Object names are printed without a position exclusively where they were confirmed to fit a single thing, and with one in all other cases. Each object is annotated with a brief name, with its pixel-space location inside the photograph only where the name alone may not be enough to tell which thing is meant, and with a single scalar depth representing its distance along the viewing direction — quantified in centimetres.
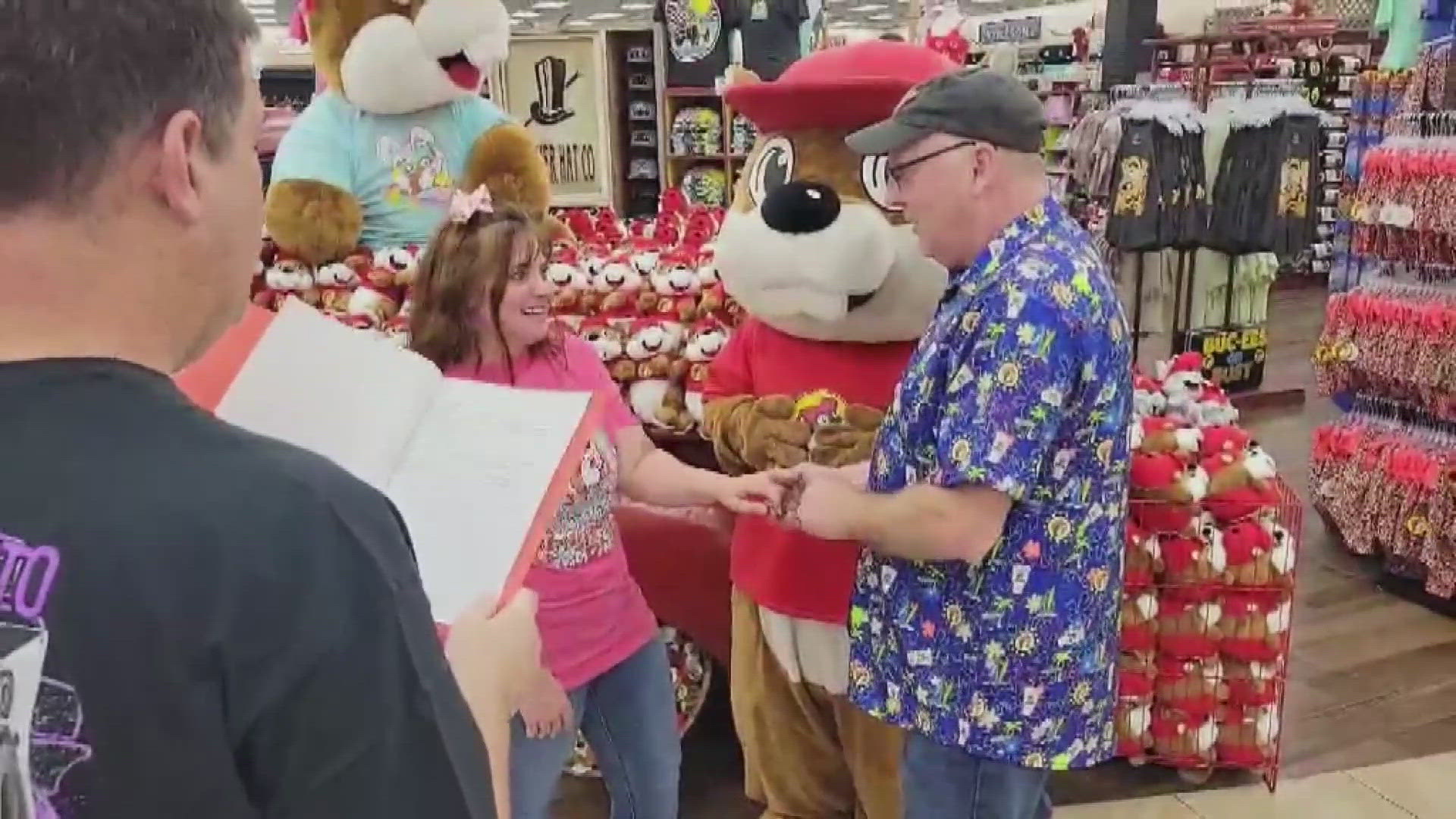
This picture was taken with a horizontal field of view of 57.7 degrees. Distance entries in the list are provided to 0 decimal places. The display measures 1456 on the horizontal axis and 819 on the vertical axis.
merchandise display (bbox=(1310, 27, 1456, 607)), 405
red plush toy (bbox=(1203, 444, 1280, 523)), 285
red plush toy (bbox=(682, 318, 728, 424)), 276
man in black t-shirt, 64
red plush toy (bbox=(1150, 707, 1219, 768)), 296
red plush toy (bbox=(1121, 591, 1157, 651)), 288
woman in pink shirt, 191
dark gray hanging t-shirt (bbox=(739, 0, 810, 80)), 634
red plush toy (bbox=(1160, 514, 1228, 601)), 284
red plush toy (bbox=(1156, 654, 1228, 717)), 292
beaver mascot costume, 218
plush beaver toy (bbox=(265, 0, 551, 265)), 311
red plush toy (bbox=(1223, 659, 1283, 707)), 292
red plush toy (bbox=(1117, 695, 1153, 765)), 296
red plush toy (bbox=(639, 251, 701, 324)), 282
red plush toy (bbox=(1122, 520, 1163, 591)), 286
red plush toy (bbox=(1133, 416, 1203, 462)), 284
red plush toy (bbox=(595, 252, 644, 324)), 285
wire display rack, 285
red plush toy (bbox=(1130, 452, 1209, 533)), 281
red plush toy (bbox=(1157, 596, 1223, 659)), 288
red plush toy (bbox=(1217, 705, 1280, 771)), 294
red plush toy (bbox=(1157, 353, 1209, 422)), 303
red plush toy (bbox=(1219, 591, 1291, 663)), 287
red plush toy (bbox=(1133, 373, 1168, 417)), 304
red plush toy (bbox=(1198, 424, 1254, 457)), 290
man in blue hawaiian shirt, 161
